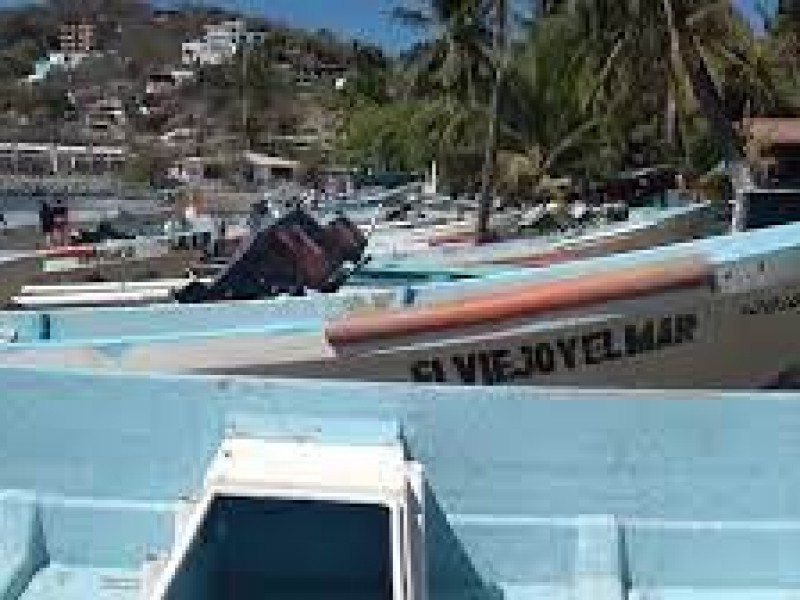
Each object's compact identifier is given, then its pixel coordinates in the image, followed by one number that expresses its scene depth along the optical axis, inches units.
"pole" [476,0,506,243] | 853.3
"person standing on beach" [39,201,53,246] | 834.7
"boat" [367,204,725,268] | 496.1
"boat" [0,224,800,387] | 292.5
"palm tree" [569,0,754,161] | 834.8
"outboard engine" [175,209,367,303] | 372.8
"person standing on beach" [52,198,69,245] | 798.8
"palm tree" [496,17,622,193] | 1203.2
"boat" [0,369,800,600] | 197.6
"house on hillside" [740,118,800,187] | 990.4
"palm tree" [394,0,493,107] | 1119.0
